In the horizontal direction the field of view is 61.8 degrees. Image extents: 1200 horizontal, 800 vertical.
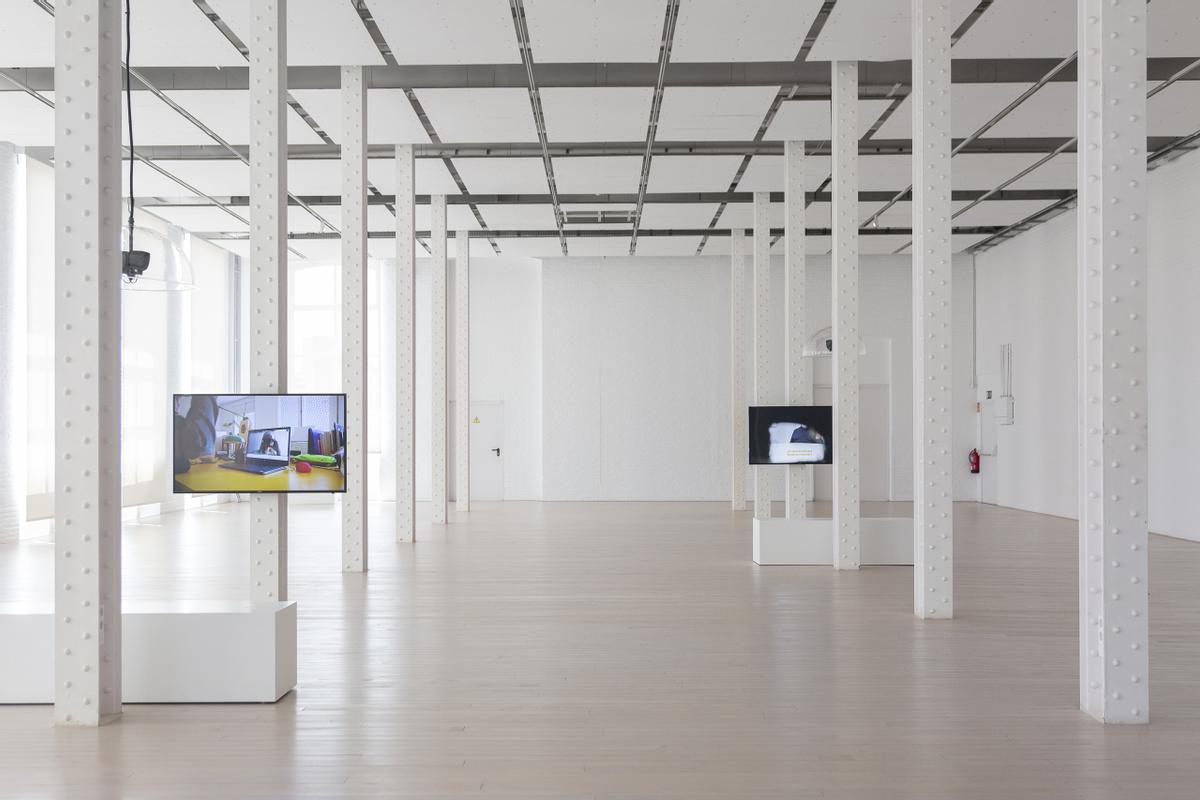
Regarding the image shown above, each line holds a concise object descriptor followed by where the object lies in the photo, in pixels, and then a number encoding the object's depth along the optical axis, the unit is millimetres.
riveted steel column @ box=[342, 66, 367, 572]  11523
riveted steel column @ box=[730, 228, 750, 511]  20219
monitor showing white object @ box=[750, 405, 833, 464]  12320
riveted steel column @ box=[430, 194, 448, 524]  17922
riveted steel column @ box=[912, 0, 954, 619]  8141
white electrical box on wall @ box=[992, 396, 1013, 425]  21016
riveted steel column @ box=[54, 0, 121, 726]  5387
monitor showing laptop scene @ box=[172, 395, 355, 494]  6586
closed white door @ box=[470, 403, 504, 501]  24422
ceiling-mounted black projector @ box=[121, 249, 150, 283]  9141
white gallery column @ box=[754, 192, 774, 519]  15734
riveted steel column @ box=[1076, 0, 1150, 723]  5367
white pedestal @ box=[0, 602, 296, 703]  5828
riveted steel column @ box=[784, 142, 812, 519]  13227
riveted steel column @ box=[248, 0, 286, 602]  6676
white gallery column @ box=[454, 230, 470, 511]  21000
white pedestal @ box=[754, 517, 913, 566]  11766
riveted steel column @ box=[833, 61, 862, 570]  10945
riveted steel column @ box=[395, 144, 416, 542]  14555
